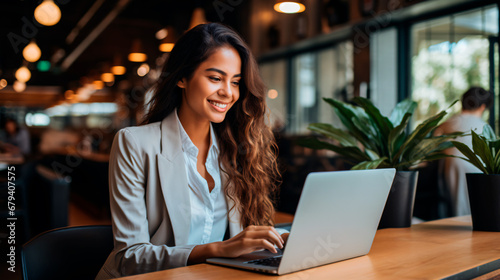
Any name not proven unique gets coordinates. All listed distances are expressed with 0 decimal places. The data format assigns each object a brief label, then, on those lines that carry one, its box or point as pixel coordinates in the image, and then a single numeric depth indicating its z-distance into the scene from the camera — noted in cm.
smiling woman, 125
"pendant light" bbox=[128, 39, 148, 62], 723
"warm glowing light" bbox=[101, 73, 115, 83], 1123
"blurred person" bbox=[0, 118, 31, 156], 828
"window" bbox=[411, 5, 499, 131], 429
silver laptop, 96
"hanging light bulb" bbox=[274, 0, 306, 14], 377
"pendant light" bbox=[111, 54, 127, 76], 919
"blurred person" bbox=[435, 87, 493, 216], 381
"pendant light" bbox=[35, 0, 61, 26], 466
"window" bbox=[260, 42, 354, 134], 610
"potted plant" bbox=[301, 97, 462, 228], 160
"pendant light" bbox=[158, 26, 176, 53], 598
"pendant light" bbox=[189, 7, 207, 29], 493
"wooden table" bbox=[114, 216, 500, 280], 99
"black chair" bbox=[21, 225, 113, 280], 123
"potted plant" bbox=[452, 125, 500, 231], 152
